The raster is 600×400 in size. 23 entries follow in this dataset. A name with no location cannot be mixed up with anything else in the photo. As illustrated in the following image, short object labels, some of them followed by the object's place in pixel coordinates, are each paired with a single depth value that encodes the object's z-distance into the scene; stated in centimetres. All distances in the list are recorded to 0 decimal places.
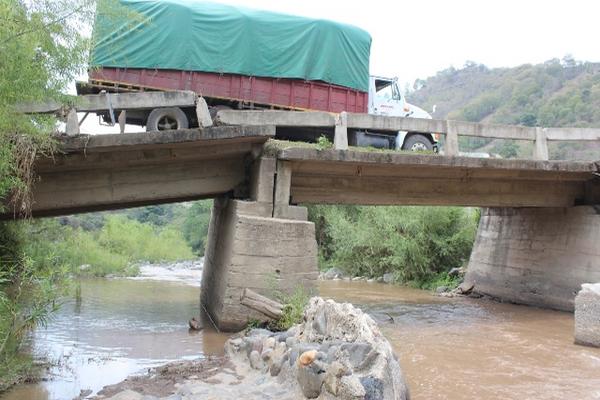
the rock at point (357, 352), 532
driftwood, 938
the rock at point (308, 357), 554
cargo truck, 1353
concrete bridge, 991
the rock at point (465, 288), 1819
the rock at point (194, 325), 1052
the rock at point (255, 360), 699
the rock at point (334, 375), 510
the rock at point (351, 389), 491
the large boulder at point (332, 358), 509
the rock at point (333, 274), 2550
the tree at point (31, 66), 607
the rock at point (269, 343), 711
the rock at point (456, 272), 2035
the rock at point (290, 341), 668
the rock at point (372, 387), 496
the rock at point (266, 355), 690
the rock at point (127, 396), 596
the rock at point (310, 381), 534
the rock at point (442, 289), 1956
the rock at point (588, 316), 921
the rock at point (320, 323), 658
